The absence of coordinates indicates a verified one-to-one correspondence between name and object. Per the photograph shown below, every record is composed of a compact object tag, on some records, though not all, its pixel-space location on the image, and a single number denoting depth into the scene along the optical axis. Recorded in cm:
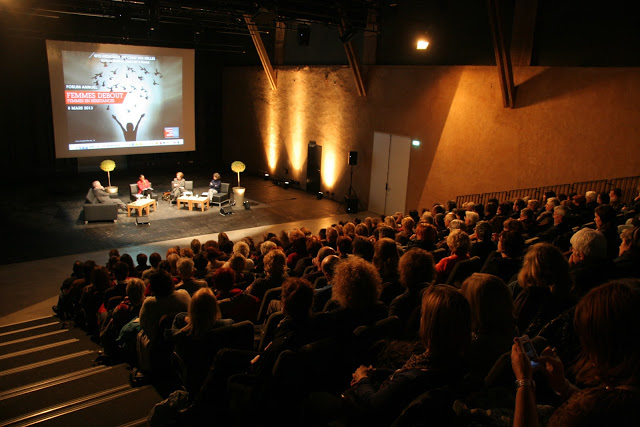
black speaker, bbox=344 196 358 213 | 1329
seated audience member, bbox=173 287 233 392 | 279
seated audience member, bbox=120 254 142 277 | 560
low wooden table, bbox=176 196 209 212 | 1277
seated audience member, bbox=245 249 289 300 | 398
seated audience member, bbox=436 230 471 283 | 400
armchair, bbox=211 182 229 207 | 1318
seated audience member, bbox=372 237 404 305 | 349
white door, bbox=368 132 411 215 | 1206
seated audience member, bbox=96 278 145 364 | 410
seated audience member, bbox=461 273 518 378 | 188
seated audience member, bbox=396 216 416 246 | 551
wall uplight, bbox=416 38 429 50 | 986
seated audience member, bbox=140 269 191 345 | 351
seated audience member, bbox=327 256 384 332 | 256
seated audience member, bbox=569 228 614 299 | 258
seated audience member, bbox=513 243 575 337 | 228
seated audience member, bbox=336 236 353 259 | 447
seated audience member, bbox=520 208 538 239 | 533
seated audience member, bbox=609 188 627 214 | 645
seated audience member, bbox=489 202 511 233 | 541
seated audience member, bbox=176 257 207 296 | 418
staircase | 310
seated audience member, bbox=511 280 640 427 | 109
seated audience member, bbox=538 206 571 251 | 452
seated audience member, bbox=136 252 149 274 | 586
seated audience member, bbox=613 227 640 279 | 299
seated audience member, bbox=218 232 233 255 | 642
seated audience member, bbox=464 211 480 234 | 596
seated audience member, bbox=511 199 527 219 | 662
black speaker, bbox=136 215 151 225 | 1131
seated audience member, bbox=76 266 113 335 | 476
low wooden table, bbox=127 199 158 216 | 1171
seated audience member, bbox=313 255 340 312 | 333
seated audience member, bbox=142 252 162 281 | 560
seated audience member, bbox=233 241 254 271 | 534
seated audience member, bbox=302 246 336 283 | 403
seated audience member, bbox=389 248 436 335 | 277
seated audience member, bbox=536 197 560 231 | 558
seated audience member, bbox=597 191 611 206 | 630
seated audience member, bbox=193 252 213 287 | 500
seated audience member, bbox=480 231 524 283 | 343
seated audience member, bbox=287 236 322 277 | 461
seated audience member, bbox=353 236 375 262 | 410
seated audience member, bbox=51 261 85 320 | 565
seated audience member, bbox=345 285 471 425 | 161
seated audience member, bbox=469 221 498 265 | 432
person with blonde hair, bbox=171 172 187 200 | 1347
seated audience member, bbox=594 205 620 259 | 439
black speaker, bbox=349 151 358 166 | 1306
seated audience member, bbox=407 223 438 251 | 468
